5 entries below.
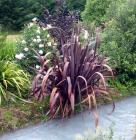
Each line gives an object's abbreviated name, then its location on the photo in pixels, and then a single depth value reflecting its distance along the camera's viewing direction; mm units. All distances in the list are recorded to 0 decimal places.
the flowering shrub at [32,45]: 4343
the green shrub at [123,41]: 4543
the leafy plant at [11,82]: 3840
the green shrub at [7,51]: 4305
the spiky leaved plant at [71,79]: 3686
